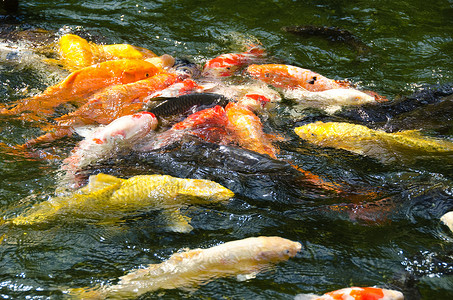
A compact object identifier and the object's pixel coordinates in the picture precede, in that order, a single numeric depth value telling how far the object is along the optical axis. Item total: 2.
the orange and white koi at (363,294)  5.55
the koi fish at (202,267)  6.15
